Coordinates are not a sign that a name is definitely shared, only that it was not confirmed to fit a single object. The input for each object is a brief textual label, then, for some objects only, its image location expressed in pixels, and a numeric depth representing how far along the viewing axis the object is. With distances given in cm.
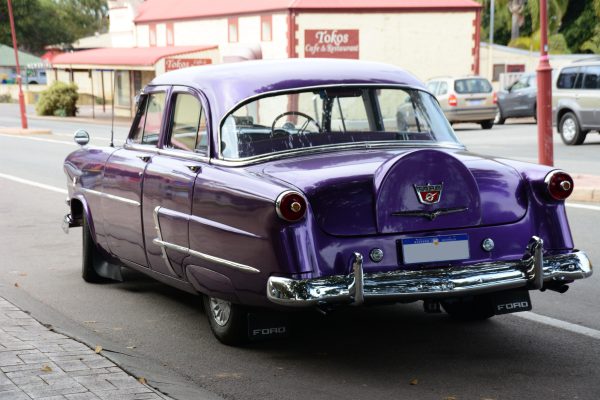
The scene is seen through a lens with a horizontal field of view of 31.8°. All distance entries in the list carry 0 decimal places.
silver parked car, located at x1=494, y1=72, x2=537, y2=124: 3394
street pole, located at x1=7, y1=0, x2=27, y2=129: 3744
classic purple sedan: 550
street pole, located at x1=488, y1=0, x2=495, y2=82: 5125
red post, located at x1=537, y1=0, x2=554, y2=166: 1408
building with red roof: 4316
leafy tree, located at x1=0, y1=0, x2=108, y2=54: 9562
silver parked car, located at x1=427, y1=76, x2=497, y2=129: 3262
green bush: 5225
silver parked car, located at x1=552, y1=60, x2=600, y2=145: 2266
